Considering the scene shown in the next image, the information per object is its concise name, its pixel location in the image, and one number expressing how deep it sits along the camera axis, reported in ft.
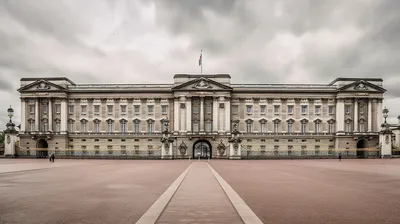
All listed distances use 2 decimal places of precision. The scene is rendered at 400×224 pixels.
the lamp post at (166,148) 185.88
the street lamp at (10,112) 200.55
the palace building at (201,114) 229.25
